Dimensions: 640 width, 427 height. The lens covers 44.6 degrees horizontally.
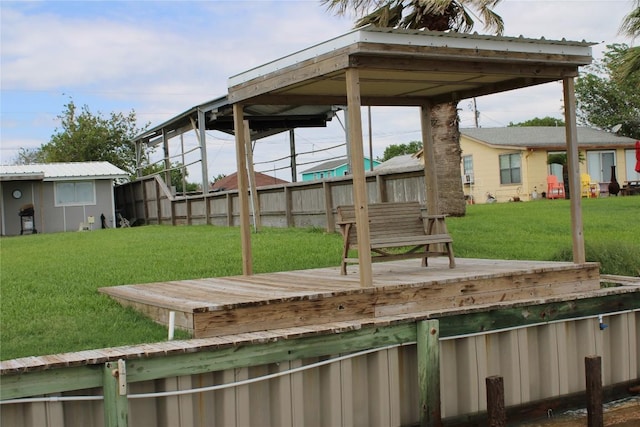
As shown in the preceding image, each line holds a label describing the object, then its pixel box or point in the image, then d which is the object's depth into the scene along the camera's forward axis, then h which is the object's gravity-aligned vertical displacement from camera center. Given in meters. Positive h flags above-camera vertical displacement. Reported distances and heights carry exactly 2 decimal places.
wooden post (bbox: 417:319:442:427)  6.83 -1.37
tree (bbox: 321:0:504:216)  17.69 +4.35
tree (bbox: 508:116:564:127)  63.53 +7.16
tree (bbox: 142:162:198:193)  49.18 +3.61
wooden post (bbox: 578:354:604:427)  7.30 -1.73
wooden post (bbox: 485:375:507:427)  6.70 -1.65
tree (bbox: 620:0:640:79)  18.53 +4.00
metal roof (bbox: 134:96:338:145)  21.27 +3.06
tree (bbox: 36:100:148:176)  45.94 +5.42
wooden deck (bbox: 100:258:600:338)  6.83 -0.73
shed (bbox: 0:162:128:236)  28.70 +1.41
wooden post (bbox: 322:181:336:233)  16.05 +0.32
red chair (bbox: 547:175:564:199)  32.03 +0.69
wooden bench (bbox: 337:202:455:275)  8.61 -0.17
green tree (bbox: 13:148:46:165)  64.03 +6.51
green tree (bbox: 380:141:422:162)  85.25 +7.29
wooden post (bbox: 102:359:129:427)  5.26 -1.09
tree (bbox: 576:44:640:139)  42.84 +5.94
